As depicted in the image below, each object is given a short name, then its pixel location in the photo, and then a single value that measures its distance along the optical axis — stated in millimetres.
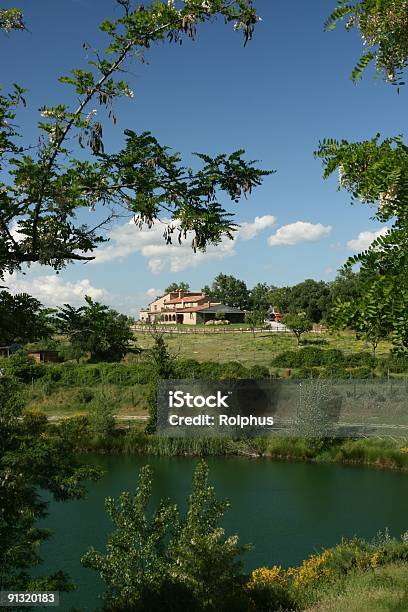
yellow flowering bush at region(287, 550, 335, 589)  12055
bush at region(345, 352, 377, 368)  37312
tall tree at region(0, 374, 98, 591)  7807
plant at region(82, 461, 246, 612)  9492
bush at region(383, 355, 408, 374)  36188
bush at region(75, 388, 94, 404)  36656
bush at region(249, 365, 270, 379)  34875
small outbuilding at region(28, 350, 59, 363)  44219
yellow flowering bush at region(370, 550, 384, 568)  13197
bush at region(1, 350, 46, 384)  38625
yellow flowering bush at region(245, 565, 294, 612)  10805
